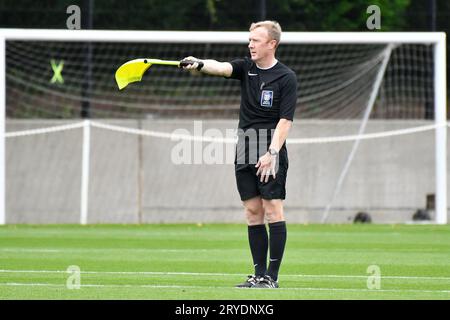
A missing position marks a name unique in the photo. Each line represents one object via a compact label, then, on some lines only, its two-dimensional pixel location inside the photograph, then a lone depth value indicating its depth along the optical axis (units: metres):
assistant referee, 17.66
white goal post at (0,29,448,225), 36.09
